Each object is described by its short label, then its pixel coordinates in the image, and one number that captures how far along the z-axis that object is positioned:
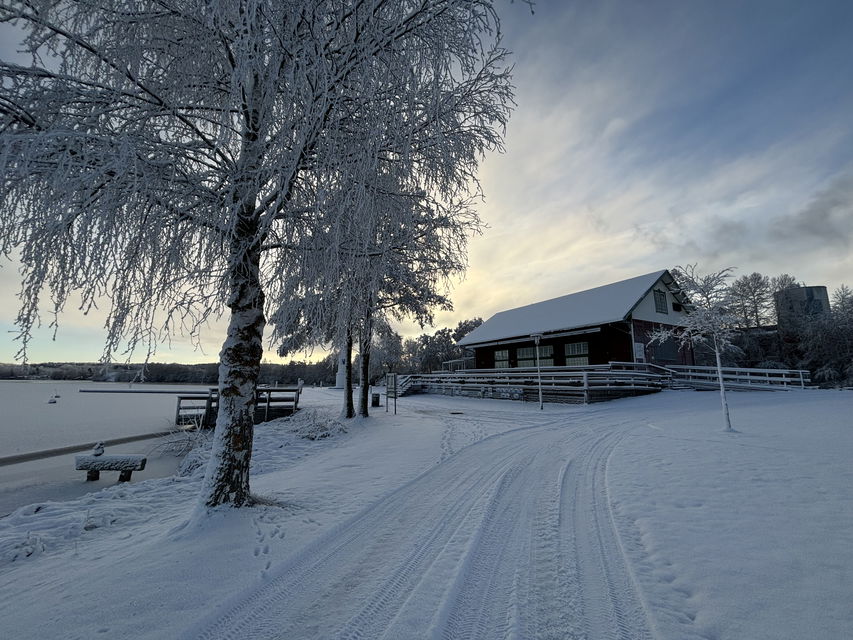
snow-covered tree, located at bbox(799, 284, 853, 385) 25.42
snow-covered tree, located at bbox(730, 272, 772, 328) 37.12
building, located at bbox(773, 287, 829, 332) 30.47
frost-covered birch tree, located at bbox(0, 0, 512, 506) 3.52
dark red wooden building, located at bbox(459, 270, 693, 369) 21.31
